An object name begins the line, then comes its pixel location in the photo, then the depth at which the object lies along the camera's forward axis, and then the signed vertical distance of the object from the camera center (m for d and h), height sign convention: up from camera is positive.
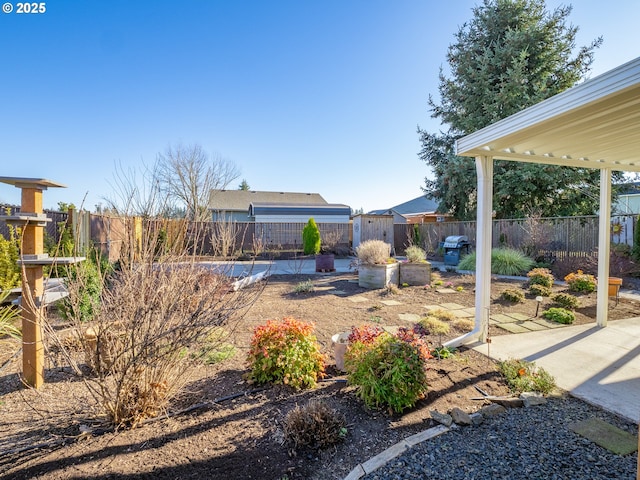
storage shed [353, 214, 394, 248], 14.21 +0.36
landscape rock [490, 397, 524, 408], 2.26 -1.22
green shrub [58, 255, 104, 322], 3.58 -0.78
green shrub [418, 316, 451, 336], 3.99 -1.20
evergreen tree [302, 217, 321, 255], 14.37 -0.20
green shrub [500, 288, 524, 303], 5.56 -1.07
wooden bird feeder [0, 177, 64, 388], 2.43 -0.22
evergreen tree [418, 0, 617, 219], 11.84 +6.26
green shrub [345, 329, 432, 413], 2.11 -0.96
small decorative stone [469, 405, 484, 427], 2.03 -1.21
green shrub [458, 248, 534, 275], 8.64 -0.74
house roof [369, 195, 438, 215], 28.82 +2.77
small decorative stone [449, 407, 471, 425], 2.01 -1.19
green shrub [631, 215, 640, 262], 8.51 -0.15
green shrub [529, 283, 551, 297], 5.91 -1.03
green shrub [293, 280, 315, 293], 6.79 -1.18
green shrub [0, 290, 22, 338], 2.97 -0.97
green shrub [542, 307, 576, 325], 4.40 -1.15
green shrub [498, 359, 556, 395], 2.48 -1.18
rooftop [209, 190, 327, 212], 25.38 +3.16
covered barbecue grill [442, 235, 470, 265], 10.71 -0.41
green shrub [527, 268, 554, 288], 6.43 -0.87
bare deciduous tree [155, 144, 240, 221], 18.28 +3.87
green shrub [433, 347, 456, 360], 3.10 -1.19
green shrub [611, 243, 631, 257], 8.63 -0.31
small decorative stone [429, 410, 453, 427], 2.01 -1.21
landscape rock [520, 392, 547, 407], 2.28 -1.22
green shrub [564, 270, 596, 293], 6.10 -0.91
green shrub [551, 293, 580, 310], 5.12 -1.07
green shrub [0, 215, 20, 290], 4.48 -0.50
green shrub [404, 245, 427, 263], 7.83 -0.50
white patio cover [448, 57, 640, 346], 2.16 +0.99
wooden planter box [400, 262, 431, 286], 7.52 -0.91
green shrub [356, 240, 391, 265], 7.27 -0.42
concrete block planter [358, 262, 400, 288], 7.14 -0.94
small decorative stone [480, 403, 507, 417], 2.14 -1.22
